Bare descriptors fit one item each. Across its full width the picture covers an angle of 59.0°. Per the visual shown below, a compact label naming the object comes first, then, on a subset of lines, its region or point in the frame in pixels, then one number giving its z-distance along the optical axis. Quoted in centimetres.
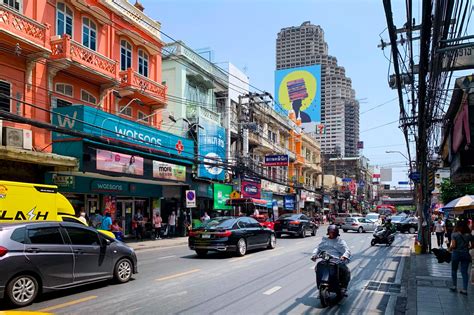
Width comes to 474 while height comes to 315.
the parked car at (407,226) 3856
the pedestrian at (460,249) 934
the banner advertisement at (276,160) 3612
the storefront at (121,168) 1834
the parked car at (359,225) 3734
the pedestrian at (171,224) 2620
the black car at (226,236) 1526
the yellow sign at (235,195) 2994
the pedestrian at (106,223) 1858
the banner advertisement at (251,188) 3631
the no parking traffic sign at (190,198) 2379
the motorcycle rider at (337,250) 825
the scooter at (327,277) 799
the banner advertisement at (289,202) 4972
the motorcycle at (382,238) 2250
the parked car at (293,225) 2725
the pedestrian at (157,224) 2452
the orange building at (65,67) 1661
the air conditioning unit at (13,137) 1589
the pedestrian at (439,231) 2153
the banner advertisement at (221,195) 3133
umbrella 1487
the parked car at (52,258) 754
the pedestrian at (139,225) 2372
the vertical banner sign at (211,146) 2961
